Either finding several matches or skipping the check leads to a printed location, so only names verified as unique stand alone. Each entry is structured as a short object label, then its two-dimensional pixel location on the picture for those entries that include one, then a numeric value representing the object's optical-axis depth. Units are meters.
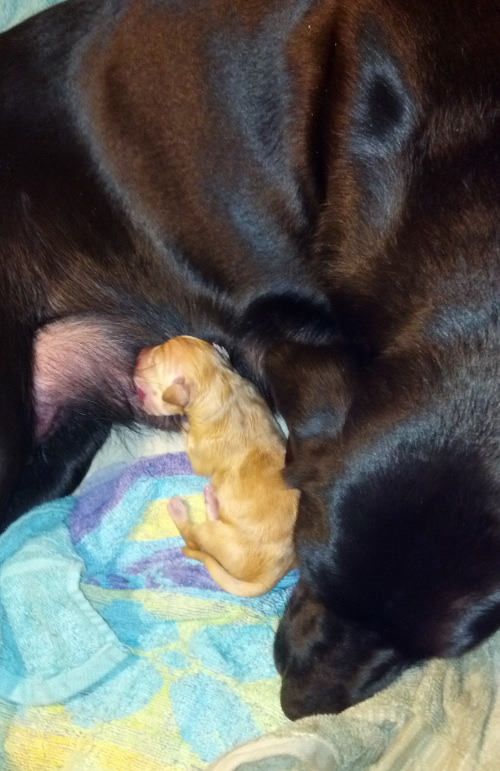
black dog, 0.30
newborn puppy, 0.43
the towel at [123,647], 0.44
